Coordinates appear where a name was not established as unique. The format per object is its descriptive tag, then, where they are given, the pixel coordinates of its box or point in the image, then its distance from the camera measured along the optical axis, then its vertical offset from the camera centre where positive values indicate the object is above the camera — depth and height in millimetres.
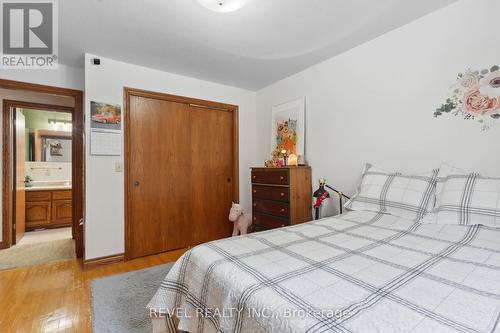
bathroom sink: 4383 -318
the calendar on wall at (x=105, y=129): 2486 +425
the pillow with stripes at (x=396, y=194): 1659 -213
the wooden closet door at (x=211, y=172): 3234 -70
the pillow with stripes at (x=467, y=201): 1359 -217
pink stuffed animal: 3205 -718
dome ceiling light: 1529 +1086
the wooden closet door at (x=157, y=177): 2758 -115
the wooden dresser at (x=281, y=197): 2553 -349
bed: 633 -406
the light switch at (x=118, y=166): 2615 +13
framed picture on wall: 2980 +538
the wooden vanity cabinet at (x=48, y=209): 4098 -744
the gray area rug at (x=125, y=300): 1537 -1044
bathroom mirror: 4461 +637
